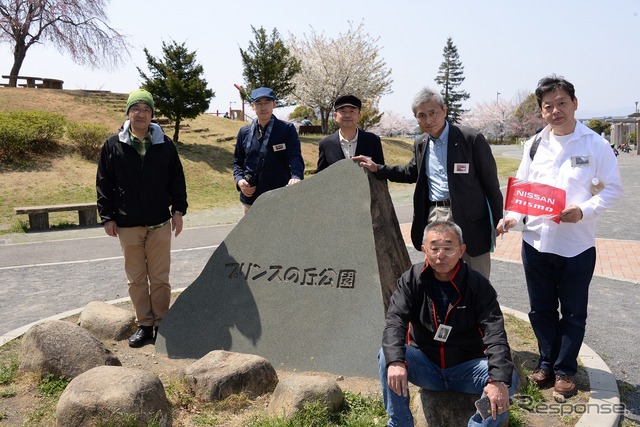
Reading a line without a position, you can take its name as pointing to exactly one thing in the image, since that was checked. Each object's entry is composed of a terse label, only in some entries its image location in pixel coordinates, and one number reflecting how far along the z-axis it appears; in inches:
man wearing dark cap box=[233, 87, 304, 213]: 203.5
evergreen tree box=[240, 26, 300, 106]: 1045.3
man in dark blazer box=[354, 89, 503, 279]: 148.5
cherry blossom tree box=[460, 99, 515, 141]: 2704.2
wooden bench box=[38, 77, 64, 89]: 1082.1
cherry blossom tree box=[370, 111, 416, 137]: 2420.0
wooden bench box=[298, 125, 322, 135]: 1366.9
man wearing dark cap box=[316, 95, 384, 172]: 184.2
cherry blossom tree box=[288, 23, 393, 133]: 1520.7
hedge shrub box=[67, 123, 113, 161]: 698.8
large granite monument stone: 164.6
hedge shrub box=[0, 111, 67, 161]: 638.5
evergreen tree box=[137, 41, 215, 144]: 816.3
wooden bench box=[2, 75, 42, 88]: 1049.0
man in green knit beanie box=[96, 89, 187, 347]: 182.9
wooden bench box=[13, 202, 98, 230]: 475.2
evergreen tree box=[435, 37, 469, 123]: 2544.3
